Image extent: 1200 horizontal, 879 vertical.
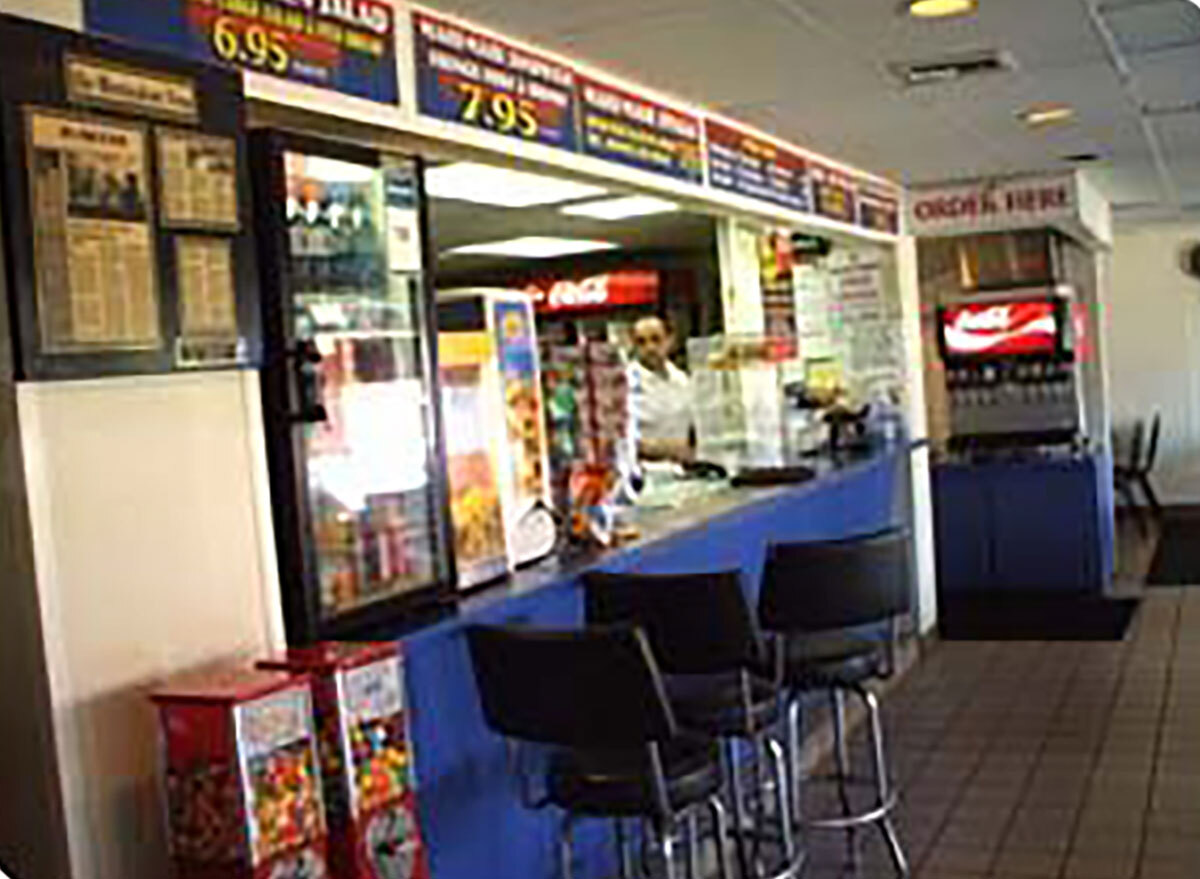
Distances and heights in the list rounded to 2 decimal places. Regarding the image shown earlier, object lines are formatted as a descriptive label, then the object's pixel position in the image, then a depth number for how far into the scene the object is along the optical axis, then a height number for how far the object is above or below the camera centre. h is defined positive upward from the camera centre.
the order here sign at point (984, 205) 7.41 +0.74
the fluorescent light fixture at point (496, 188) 5.18 +0.78
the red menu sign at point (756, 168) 4.83 +0.71
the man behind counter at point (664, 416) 5.67 -0.20
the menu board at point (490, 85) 3.11 +0.70
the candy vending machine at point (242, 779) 2.12 -0.58
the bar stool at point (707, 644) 3.23 -0.64
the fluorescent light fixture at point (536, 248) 9.17 +0.89
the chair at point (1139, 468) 11.55 -1.10
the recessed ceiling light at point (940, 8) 3.41 +0.83
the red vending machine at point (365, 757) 2.34 -0.63
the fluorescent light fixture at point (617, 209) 6.91 +0.83
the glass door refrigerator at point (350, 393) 2.58 -0.01
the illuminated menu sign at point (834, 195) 6.00 +0.71
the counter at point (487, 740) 2.96 -0.77
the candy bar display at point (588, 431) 3.82 -0.17
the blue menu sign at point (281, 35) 2.33 +0.65
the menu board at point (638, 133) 3.88 +0.70
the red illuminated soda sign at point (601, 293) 10.99 +0.62
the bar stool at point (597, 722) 2.64 -0.67
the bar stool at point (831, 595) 3.58 -0.61
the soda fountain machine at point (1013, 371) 8.58 -0.17
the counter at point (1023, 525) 8.18 -1.08
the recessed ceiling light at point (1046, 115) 5.16 +0.85
